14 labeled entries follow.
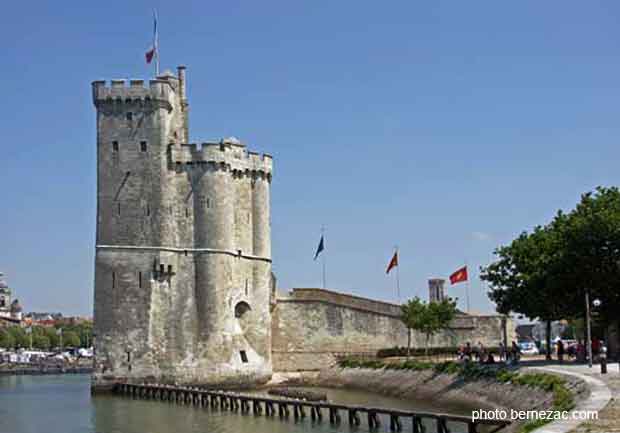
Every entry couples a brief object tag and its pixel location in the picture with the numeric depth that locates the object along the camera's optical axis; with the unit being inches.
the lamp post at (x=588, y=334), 1403.8
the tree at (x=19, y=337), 5032.2
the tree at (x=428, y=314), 2202.3
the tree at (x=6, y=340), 4860.2
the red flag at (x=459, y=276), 2167.8
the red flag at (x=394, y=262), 2444.6
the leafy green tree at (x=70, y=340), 5644.7
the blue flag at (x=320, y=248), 2544.3
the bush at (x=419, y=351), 2295.8
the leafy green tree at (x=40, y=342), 5311.5
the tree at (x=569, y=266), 1549.0
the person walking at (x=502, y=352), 2004.4
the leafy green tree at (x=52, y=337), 5587.6
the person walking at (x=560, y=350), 1694.1
